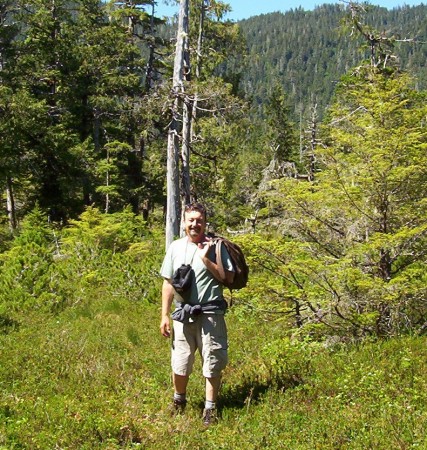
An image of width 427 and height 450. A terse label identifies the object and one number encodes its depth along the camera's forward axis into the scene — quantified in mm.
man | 5023
